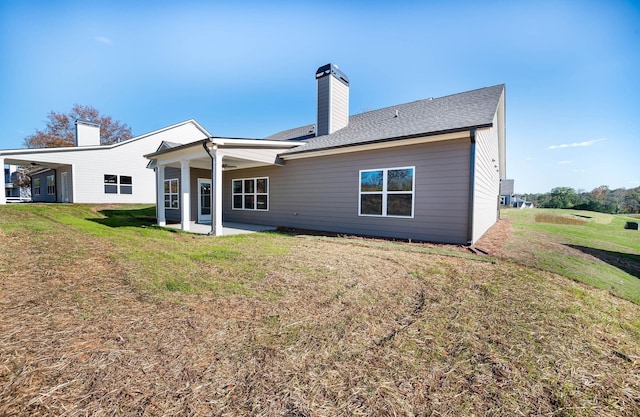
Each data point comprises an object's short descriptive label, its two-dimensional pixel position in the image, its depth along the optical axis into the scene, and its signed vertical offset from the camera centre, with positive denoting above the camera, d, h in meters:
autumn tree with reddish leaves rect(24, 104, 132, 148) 28.00 +7.52
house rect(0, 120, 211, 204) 15.53 +2.04
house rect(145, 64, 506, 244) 6.95 +0.92
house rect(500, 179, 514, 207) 42.12 +1.72
